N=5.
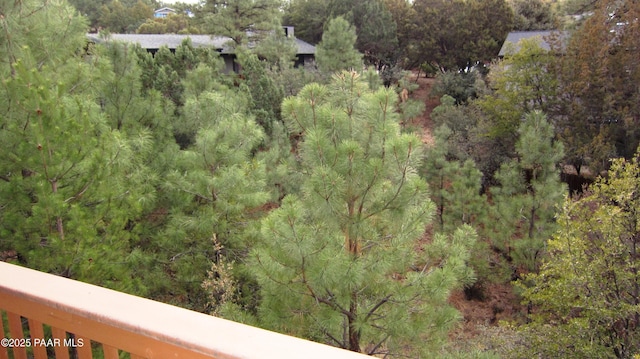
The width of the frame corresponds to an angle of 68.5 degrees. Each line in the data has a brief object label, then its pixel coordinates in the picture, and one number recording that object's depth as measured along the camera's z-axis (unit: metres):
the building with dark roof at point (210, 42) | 23.51
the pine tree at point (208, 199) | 6.64
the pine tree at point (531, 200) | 9.18
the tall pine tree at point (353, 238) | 4.59
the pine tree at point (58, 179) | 4.68
